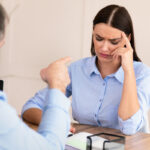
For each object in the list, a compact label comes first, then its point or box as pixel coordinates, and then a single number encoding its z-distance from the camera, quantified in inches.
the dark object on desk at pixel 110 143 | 50.2
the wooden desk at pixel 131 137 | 55.0
